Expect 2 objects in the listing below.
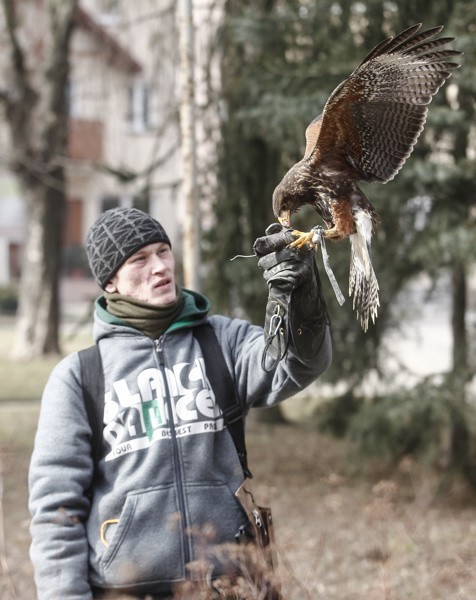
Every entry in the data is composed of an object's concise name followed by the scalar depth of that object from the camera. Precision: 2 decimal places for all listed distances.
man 4.80
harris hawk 4.88
